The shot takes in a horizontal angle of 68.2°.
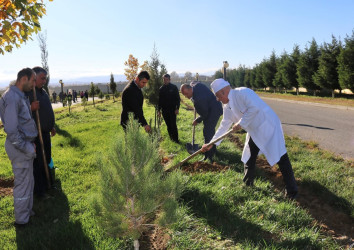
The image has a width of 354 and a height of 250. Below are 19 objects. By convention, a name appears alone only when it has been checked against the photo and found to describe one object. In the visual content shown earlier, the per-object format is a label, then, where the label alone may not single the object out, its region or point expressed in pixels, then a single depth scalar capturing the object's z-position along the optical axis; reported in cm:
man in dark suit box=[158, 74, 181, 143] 734
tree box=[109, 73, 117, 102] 3608
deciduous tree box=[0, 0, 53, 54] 373
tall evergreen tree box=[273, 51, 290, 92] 3241
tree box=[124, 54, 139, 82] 5774
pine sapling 228
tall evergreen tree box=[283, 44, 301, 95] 3039
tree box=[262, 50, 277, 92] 3681
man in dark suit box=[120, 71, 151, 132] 476
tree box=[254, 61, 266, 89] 4056
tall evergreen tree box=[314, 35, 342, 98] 2259
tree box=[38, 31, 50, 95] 2199
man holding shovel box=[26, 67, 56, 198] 413
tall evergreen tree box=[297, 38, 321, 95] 2651
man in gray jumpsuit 310
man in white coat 384
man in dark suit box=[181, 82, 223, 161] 559
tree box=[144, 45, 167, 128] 851
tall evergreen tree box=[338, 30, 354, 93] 1970
